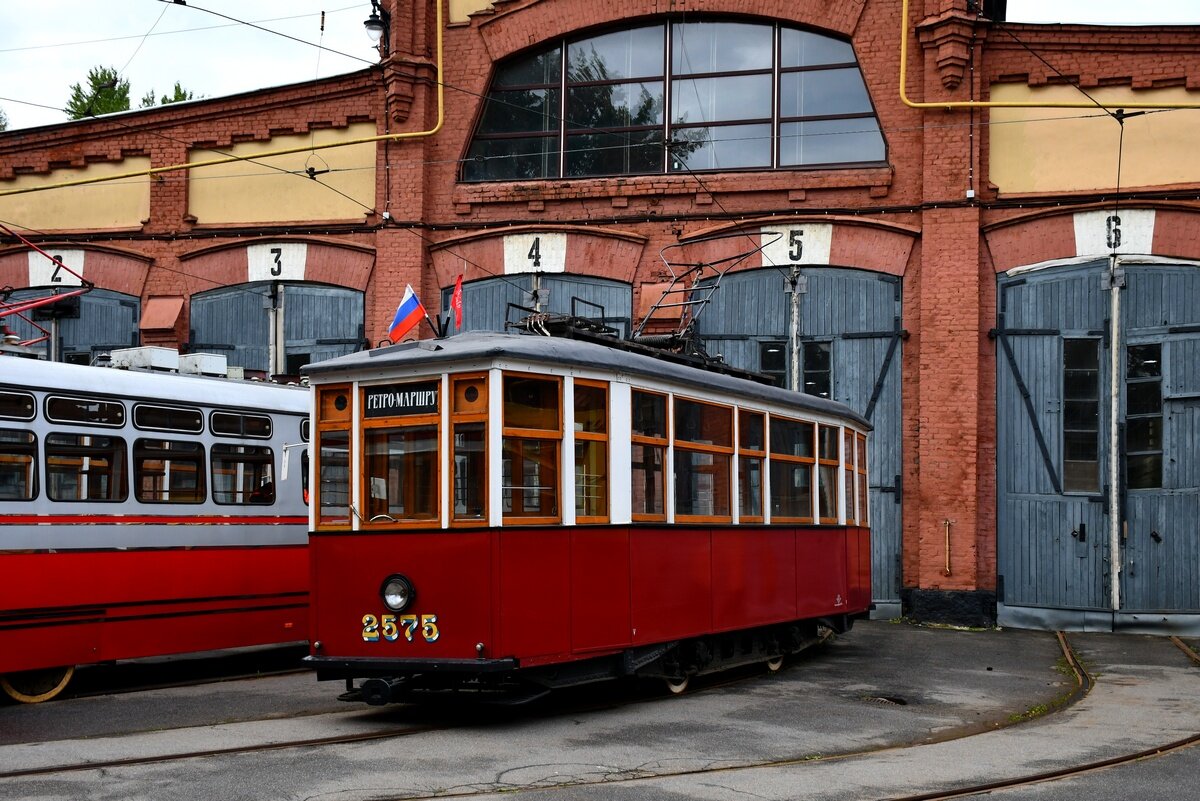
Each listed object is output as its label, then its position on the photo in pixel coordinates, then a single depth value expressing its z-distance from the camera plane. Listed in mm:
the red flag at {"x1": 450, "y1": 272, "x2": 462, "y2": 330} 19047
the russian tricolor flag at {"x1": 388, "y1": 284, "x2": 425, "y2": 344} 17756
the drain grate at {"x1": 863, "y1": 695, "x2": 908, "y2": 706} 11156
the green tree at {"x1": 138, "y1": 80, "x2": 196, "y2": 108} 38719
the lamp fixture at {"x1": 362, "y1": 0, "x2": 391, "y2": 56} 20031
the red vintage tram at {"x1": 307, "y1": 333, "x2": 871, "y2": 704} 9445
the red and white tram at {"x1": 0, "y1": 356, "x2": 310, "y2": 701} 10625
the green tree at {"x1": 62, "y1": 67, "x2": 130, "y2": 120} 38688
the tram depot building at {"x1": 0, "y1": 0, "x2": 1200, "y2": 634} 17703
